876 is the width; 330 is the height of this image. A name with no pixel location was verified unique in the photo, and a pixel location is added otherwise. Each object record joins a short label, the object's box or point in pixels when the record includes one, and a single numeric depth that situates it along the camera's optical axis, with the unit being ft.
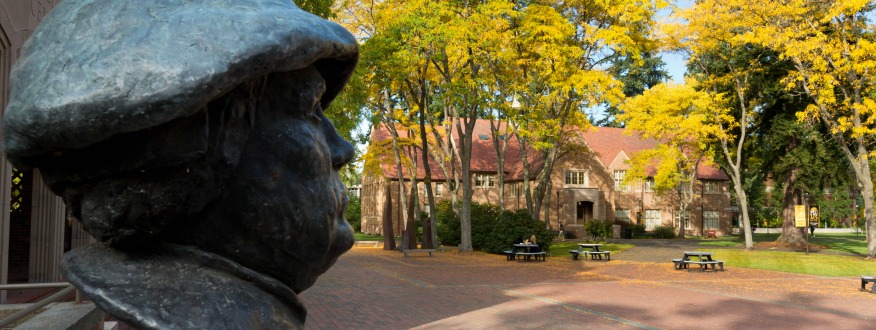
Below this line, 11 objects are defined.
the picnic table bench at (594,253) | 84.40
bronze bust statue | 5.56
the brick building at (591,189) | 170.40
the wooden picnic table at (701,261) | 70.37
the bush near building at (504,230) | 90.33
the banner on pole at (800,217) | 94.68
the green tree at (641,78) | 208.50
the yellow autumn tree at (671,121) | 108.99
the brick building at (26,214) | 31.61
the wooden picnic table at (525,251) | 81.46
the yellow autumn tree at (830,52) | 83.30
